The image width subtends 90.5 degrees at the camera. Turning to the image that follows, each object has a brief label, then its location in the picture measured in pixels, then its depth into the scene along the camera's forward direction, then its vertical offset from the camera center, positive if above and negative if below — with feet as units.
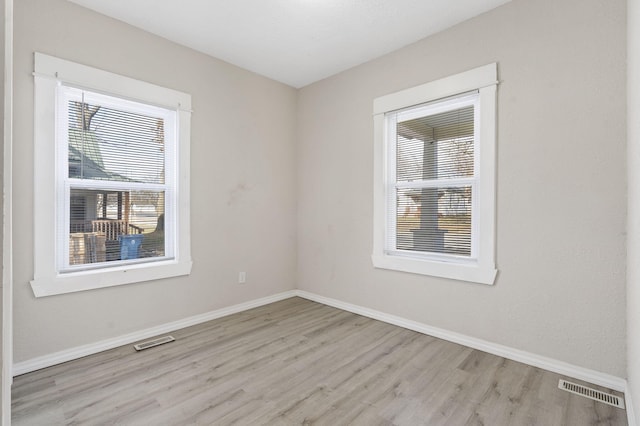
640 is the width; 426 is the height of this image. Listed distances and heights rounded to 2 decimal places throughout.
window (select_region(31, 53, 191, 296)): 7.77 +0.90
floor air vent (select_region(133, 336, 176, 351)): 8.72 -3.74
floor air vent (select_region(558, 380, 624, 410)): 6.32 -3.76
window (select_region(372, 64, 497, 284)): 8.60 +1.05
